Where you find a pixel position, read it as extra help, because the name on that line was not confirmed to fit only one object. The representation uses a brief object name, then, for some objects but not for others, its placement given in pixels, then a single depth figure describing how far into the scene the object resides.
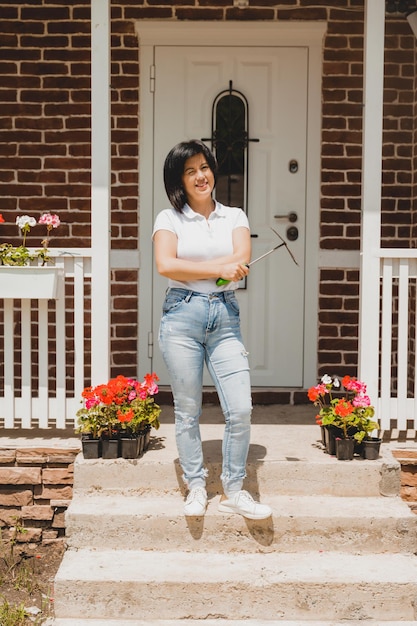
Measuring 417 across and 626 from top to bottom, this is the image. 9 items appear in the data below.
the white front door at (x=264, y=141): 5.54
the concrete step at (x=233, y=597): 3.48
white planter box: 4.25
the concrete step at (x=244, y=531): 3.76
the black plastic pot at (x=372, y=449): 4.11
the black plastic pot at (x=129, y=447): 4.07
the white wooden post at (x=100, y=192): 4.29
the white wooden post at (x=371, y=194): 4.26
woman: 3.61
